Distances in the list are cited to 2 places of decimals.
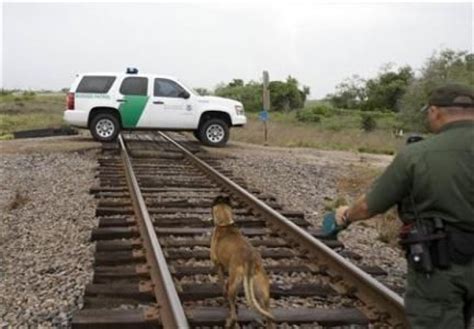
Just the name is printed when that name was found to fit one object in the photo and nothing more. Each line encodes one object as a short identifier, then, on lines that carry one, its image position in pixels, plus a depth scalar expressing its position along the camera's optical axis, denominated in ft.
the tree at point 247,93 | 209.36
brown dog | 14.60
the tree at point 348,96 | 231.30
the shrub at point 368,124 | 131.98
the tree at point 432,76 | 125.29
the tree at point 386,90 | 208.03
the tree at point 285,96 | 217.77
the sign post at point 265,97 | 70.13
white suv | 59.52
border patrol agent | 10.29
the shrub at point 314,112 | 153.39
